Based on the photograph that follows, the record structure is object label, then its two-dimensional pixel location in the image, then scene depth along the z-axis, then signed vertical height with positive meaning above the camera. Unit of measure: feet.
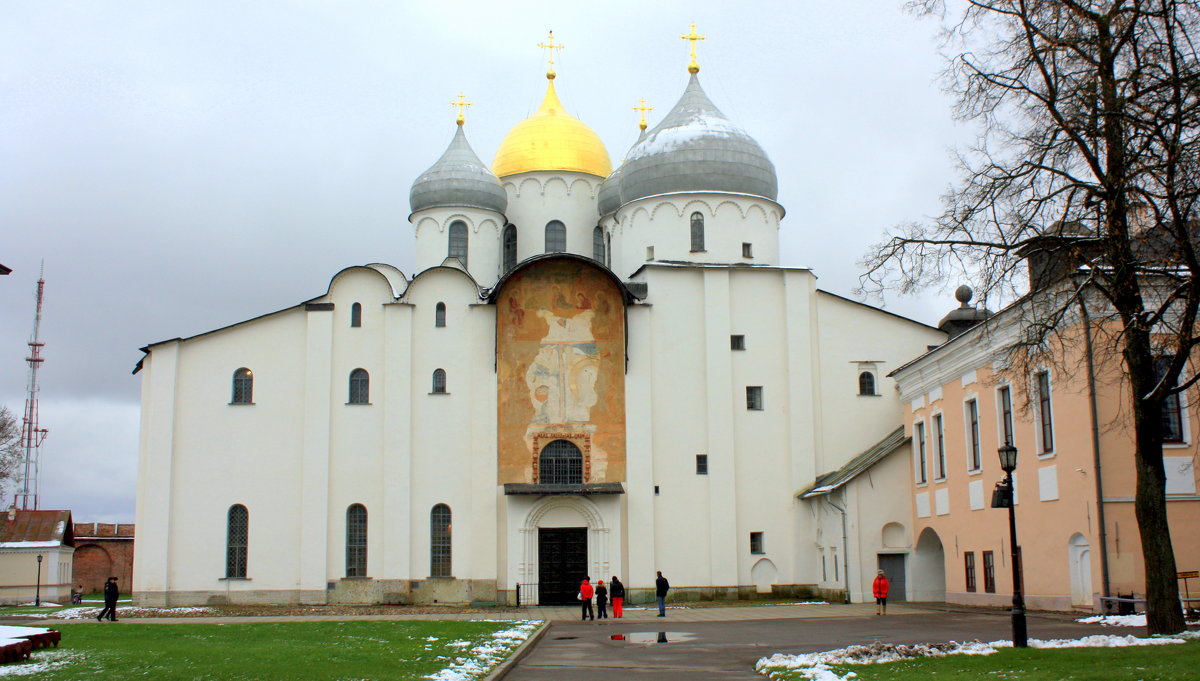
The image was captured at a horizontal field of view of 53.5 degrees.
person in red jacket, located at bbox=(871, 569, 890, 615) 87.66 -4.25
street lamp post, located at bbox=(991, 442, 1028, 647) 50.60 +0.22
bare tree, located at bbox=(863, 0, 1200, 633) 47.44 +14.21
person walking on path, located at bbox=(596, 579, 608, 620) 92.53 -5.15
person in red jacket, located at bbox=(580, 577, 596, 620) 89.45 -4.32
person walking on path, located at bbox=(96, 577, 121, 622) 91.40 -4.50
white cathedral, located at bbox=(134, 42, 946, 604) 109.81 +8.88
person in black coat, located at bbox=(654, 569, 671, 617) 92.68 -4.37
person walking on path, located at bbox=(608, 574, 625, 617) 93.20 -4.73
